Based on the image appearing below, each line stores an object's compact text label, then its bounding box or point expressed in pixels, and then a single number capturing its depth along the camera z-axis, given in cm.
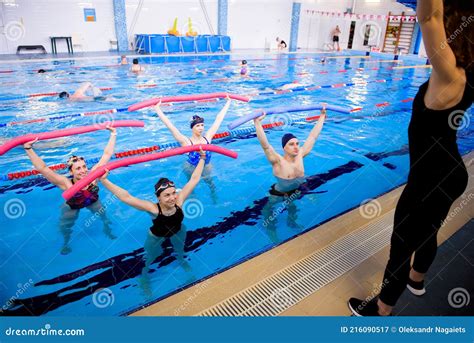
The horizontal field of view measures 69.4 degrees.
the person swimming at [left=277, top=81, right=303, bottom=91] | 1095
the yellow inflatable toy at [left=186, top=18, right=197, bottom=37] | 2064
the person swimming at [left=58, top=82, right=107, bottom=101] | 886
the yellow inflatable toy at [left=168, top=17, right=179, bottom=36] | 2038
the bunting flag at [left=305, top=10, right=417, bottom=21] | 2291
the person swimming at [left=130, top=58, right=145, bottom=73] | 1246
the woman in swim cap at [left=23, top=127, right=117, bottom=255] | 356
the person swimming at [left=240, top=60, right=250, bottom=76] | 1296
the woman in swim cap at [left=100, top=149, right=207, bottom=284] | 326
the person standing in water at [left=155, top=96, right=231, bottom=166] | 457
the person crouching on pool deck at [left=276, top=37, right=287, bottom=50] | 2347
